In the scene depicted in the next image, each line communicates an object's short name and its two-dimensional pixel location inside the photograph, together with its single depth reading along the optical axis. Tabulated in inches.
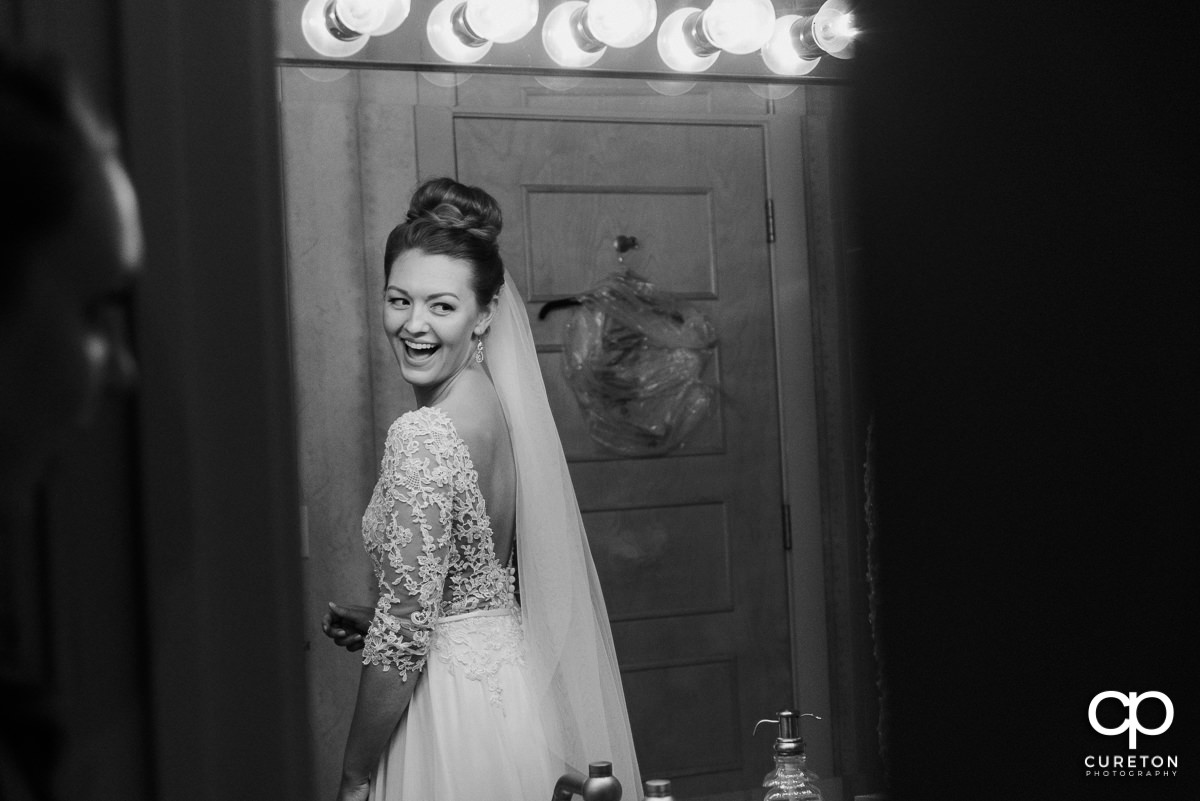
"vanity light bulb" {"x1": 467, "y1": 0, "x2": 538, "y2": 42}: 54.2
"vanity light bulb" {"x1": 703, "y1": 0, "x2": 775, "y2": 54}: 58.7
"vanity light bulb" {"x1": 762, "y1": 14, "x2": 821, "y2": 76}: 60.1
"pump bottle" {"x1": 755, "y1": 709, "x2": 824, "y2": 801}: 48.4
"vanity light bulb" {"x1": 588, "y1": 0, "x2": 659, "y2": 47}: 56.2
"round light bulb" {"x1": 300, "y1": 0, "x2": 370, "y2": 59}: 52.6
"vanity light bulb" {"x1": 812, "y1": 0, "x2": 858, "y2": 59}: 59.5
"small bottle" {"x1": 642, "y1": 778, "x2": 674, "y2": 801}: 44.8
